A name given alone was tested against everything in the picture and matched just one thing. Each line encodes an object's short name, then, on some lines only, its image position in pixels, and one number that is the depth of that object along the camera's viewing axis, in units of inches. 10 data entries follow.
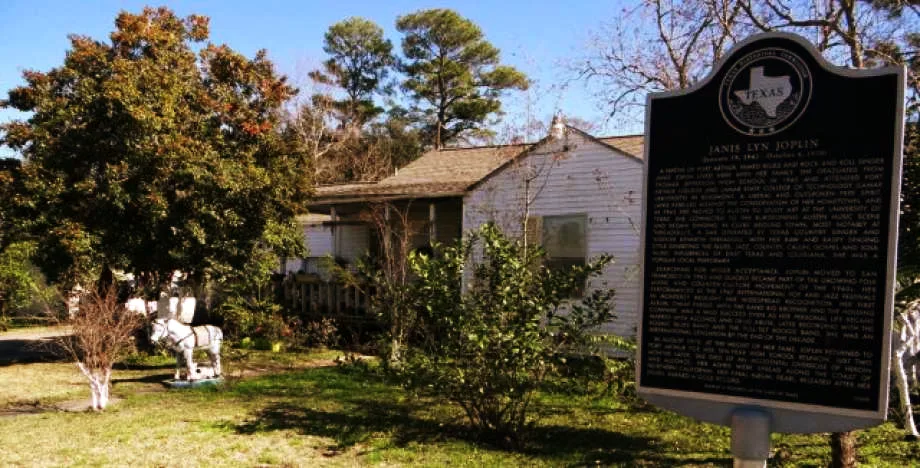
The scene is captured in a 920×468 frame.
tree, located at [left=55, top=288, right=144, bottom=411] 357.4
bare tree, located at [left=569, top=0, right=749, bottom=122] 393.7
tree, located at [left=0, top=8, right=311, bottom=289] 496.4
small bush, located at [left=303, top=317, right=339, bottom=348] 633.6
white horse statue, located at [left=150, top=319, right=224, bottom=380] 422.0
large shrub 275.7
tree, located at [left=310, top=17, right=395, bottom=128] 1633.9
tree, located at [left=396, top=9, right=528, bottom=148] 1454.2
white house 539.8
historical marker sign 157.9
